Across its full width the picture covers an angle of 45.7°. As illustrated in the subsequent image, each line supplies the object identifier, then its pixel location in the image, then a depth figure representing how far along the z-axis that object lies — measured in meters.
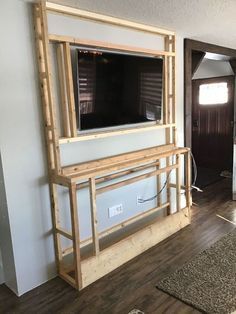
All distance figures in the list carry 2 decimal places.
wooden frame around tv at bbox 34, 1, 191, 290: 2.11
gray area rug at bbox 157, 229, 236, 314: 1.98
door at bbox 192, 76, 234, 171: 5.17
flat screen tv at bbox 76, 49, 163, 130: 2.29
